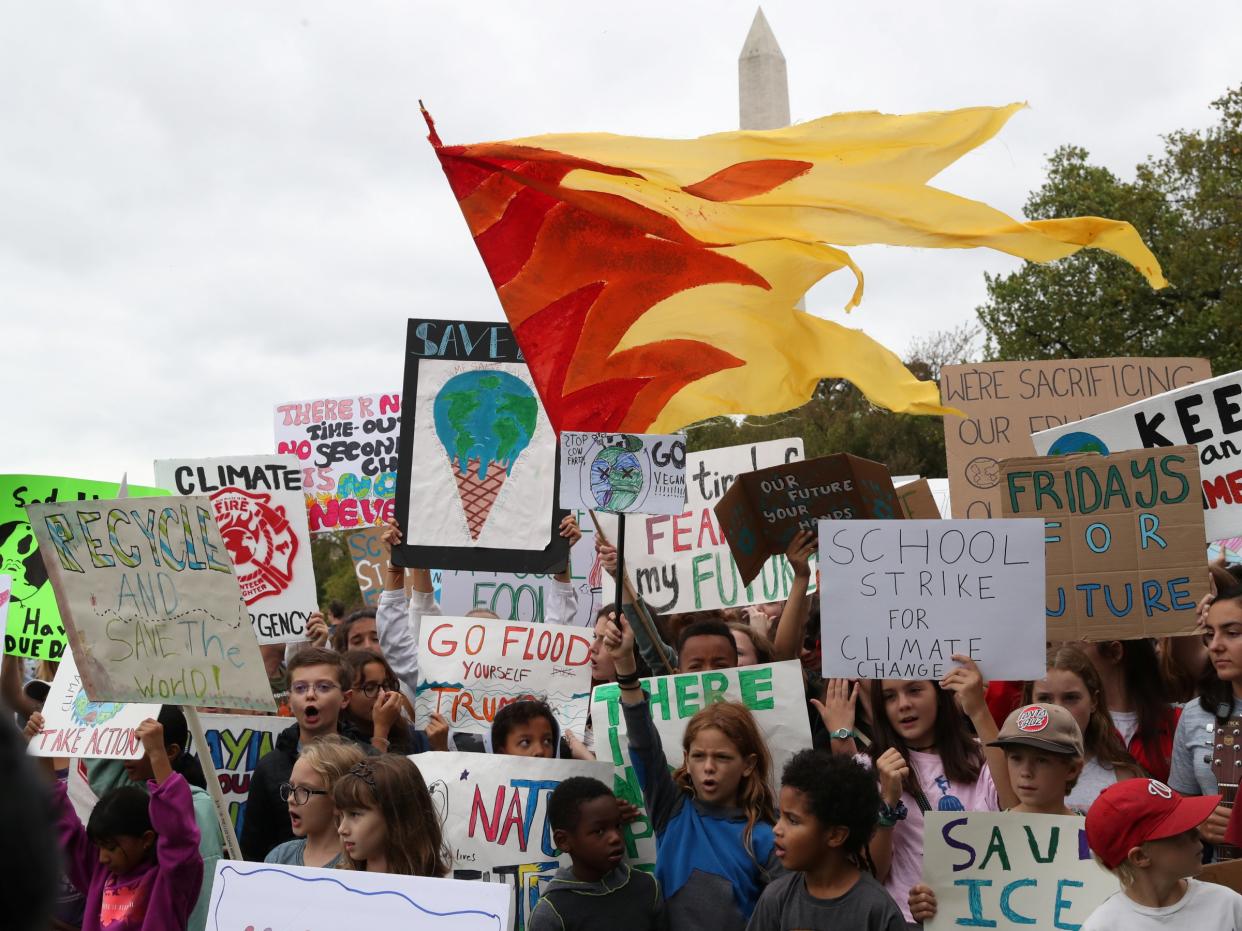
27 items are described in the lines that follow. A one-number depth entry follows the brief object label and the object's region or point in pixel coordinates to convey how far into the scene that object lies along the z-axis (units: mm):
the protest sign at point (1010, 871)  4176
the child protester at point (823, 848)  4117
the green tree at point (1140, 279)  28500
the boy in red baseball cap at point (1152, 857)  3691
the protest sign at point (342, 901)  3930
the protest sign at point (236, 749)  6430
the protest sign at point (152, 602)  5086
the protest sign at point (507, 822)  5238
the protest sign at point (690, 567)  8148
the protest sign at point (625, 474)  5742
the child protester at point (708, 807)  4637
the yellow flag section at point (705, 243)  6023
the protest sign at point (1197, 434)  6695
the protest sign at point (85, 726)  5934
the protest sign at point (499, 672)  6406
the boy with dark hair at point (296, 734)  5621
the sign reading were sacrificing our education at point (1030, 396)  8070
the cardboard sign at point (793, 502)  6000
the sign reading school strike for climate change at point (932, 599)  4766
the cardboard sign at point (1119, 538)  5625
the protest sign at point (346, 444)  10758
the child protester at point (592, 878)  4523
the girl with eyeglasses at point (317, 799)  4824
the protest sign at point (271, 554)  7996
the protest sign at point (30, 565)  7258
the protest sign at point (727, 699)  5254
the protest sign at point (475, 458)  7191
